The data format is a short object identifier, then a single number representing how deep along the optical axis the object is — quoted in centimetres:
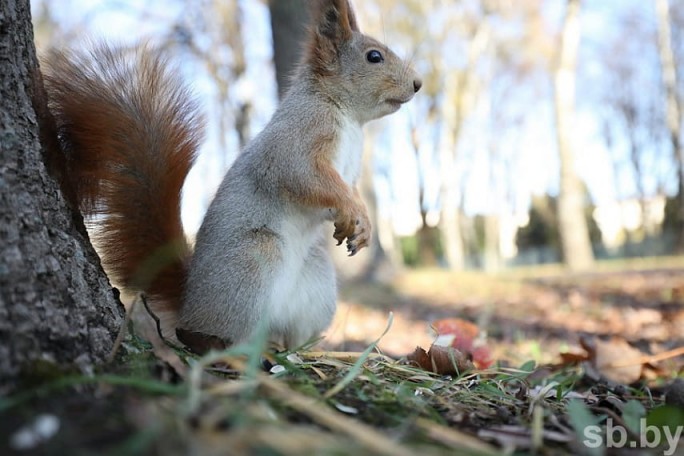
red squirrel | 39
